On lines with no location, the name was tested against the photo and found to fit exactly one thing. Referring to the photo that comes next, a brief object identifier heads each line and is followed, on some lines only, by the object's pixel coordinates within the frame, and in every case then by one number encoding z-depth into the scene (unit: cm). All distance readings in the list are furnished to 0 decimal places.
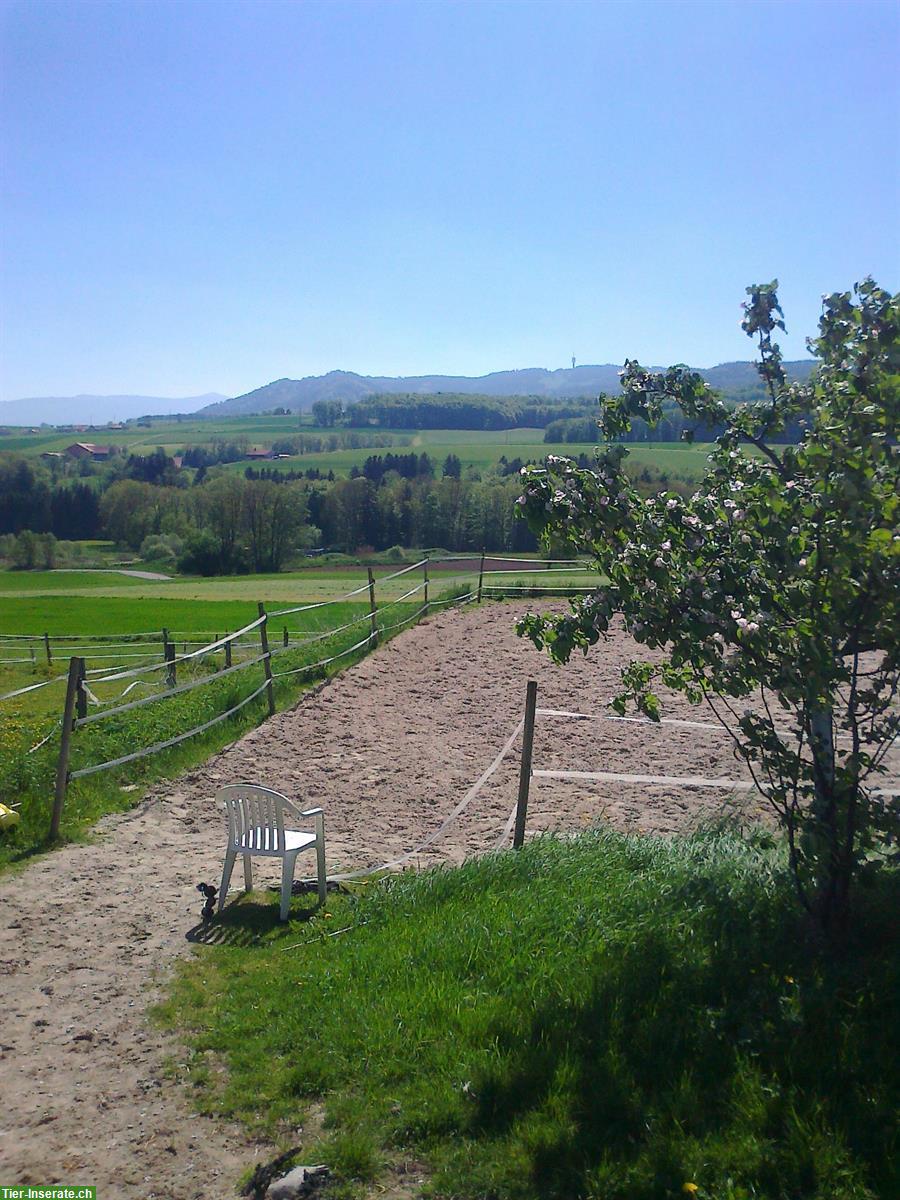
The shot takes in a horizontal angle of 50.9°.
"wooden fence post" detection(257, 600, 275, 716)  1150
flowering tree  377
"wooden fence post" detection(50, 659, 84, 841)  736
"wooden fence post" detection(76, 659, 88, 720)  1144
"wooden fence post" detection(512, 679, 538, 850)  653
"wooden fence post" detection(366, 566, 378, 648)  1547
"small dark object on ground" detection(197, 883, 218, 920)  591
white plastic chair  597
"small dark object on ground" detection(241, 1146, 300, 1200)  312
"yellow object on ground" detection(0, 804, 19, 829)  729
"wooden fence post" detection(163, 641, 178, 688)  1539
